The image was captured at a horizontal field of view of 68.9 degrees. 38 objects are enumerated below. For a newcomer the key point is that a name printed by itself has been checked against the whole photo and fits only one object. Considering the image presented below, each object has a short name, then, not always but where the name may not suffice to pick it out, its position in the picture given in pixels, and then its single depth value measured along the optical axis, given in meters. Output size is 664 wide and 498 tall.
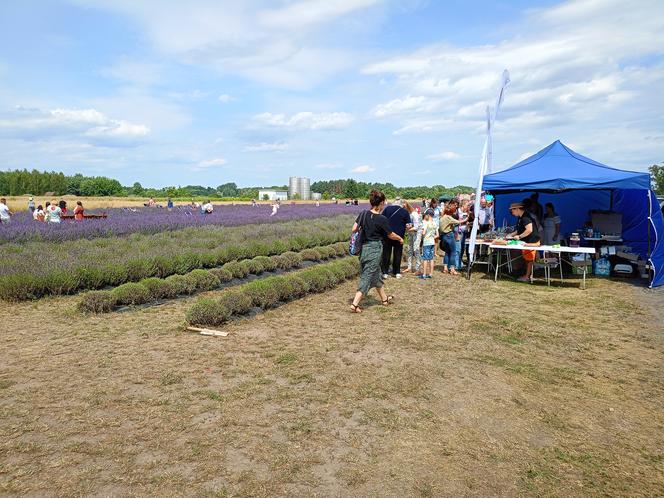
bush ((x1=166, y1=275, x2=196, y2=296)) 8.54
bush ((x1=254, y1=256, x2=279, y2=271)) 11.35
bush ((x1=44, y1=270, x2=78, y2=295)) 8.33
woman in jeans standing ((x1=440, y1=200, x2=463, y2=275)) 11.11
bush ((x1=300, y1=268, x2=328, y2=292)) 9.09
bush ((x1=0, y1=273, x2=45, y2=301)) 7.77
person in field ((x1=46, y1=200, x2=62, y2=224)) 16.01
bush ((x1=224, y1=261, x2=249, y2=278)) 10.44
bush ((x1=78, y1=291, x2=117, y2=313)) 7.18
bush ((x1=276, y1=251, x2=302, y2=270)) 12.02
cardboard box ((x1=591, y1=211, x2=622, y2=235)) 12.20
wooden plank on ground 6.15
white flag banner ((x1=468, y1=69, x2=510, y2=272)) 10.49
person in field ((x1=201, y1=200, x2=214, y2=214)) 25.75
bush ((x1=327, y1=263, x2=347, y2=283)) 10.01
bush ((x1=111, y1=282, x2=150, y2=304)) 7.52
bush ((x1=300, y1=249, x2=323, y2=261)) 13.41
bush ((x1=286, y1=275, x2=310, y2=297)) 8.58
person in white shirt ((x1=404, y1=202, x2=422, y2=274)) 11.28
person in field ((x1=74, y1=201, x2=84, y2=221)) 17.41
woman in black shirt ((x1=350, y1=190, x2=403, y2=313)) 7.02
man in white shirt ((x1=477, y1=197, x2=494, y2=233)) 12.96
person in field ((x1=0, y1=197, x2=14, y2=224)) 16.09
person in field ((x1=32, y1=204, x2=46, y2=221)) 19.34
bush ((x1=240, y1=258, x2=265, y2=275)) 10.94
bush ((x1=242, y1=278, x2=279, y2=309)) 7.59
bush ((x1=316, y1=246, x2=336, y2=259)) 13.92
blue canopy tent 9.86
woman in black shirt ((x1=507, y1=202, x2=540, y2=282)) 10.18
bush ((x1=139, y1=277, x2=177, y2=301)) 8.11
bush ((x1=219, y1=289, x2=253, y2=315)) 7.01
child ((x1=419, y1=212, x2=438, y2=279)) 10.57
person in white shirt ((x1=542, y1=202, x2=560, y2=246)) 11.25
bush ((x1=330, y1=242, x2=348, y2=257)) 14.74
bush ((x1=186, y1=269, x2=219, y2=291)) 9.17
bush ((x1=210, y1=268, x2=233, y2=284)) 9.81
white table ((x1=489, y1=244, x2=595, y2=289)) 9.55
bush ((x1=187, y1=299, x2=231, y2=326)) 6.51
